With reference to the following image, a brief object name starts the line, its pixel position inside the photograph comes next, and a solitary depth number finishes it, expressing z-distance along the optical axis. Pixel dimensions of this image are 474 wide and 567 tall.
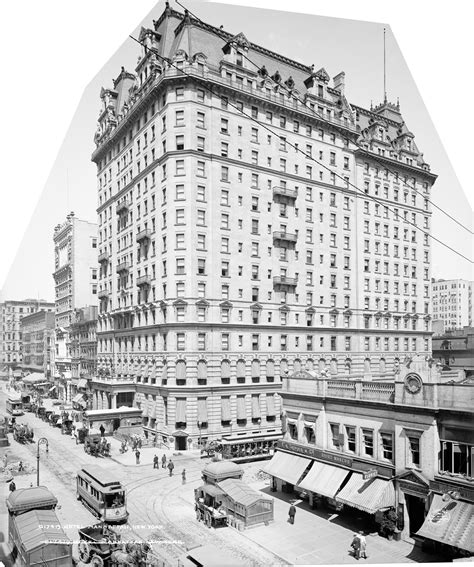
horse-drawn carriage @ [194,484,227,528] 26.16
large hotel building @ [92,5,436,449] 49.12
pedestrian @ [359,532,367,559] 21.45
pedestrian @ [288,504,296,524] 26.17
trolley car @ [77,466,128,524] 25.94
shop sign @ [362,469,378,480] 25.44
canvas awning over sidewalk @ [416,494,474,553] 19.69
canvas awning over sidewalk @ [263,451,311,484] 29.77
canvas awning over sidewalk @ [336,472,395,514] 24.12
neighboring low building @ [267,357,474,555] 21.88
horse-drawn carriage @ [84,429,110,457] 42.41
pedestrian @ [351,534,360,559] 21.45
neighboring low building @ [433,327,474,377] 55.56
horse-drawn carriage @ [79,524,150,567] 19.45
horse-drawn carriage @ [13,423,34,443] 46.97
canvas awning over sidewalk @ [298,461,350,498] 26.94
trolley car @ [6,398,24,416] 64.07
